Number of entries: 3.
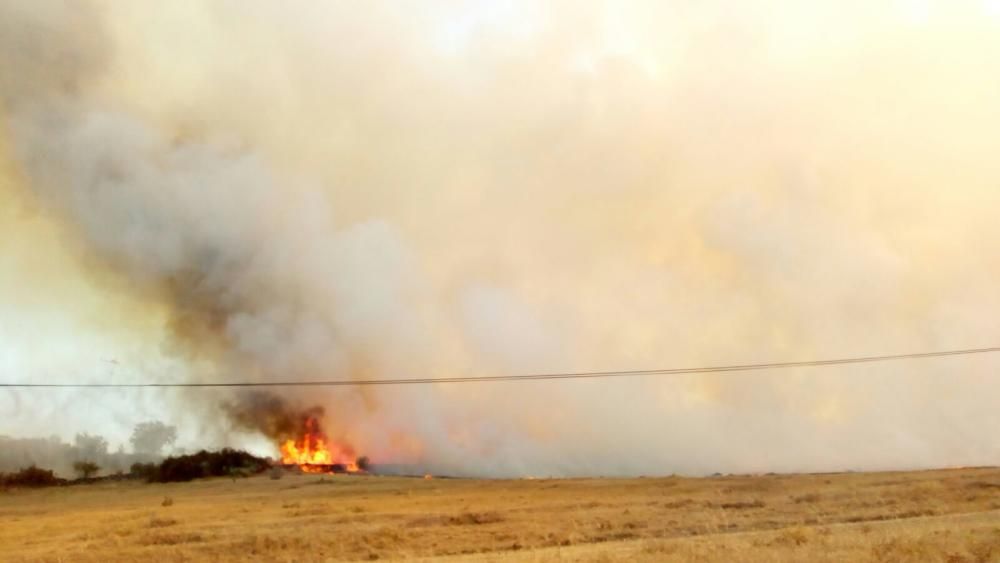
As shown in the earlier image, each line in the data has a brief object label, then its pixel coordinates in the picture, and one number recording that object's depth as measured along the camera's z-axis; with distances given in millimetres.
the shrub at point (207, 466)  92688
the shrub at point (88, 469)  94662
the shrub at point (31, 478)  89312
